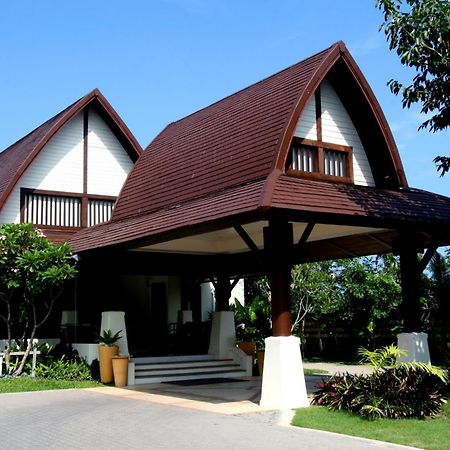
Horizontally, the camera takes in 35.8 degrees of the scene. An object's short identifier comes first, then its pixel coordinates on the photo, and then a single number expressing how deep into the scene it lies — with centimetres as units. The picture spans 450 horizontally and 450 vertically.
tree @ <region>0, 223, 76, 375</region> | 1612
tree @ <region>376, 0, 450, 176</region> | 1173
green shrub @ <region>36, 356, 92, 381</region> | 1653
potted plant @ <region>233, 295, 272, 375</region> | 2301
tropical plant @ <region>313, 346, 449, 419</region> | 1047
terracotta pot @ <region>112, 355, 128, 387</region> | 1585
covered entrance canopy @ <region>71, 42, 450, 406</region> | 1225
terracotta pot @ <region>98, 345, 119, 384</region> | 1625
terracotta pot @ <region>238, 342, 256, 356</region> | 1889
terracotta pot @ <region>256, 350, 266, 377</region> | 1811
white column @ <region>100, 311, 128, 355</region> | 1697
